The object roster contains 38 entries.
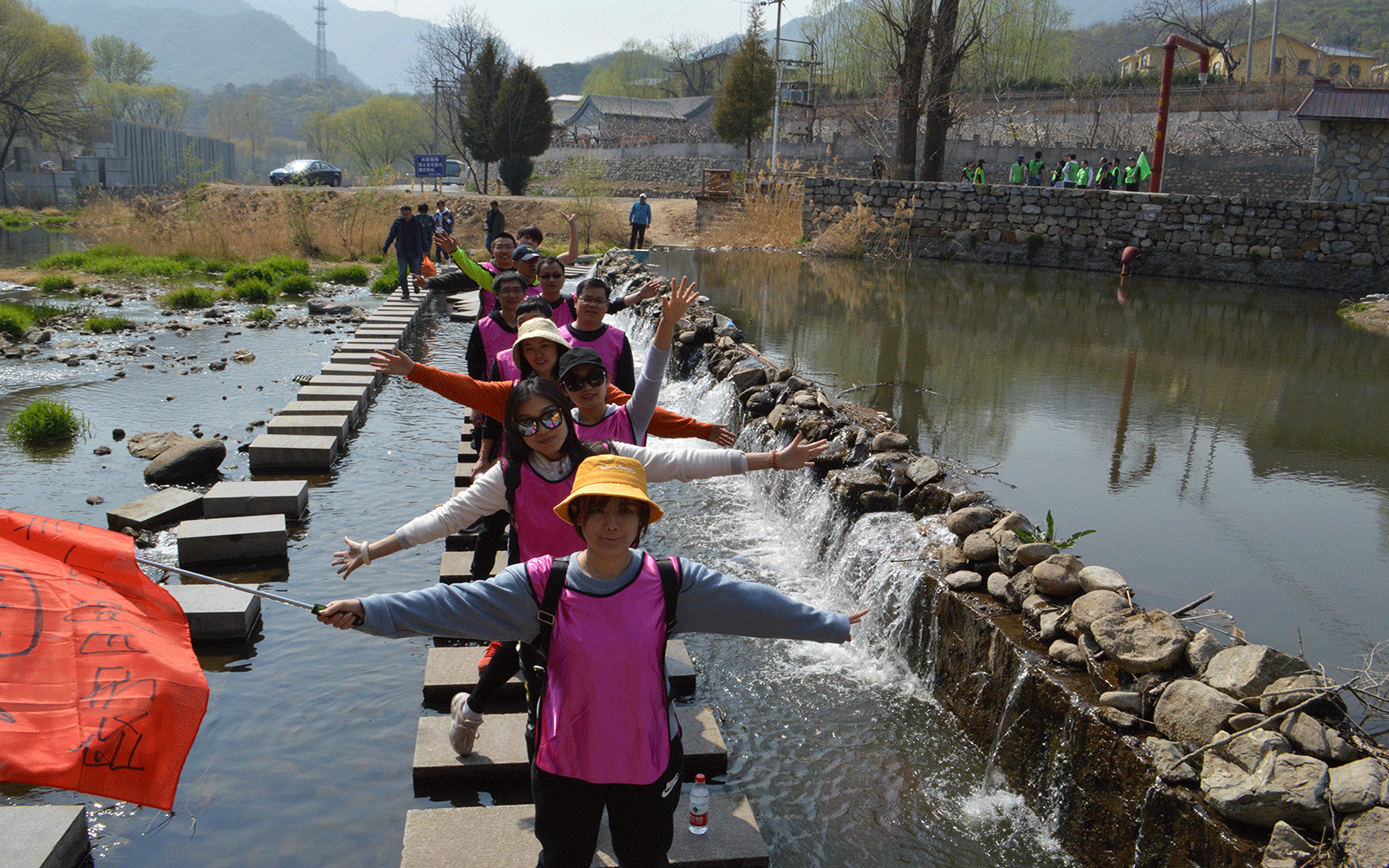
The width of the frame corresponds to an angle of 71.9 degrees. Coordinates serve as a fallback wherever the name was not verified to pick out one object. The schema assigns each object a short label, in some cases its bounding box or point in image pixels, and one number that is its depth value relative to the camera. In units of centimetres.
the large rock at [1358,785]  303
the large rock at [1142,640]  393
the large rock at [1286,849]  298
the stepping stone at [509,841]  343
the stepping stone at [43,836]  323
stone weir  316
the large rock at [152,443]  844
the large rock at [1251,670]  361
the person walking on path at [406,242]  1702
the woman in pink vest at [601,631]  249
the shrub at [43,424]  856
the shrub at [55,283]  1781
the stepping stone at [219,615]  518
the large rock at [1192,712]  354
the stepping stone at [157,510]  662
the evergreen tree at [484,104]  4228
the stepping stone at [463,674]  466
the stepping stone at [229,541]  618
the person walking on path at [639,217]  2452
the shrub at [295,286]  1838
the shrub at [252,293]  1748
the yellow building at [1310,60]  6062
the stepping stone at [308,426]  870
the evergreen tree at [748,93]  4638
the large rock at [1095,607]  433
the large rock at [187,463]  782
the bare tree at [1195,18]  4907
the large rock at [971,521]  561
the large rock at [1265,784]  311
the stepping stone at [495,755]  405
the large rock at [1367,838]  287
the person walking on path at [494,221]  2027
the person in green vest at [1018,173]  2716
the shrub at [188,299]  1639
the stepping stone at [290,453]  819
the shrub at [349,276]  2077
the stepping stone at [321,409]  935
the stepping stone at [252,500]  693
